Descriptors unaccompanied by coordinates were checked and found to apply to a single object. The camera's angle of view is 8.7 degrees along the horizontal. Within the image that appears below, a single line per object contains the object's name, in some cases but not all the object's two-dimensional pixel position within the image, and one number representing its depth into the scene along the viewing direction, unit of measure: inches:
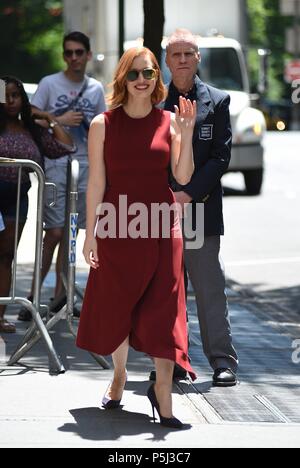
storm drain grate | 384.1
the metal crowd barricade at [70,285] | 456.7
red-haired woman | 376.9
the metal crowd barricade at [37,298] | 448.6
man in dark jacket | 427.2
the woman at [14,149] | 513.5
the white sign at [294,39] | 2727.8
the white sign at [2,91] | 515.1
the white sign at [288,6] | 3009.2
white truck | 1211.6
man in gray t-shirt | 560.6
